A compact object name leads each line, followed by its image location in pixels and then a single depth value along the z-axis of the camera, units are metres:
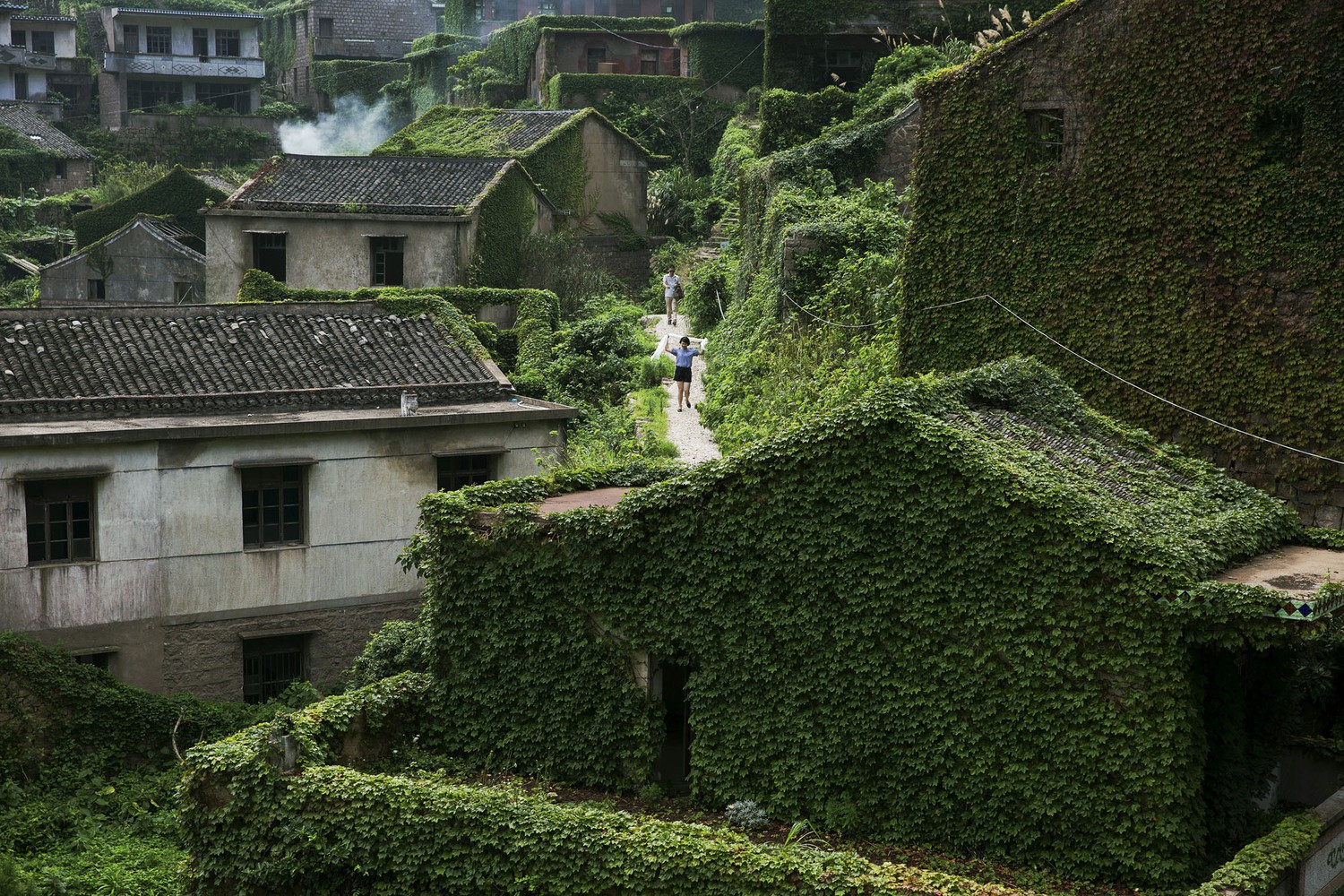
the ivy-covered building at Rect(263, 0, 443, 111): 71.31
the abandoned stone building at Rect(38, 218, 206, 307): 42.50
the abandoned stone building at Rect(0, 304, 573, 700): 20.97
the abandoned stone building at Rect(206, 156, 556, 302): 36.50
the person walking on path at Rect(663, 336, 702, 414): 26.38
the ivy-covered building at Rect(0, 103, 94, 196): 58.00
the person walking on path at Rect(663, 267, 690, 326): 35.06
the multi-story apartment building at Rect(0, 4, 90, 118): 65.81
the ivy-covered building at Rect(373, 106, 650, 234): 43.28
